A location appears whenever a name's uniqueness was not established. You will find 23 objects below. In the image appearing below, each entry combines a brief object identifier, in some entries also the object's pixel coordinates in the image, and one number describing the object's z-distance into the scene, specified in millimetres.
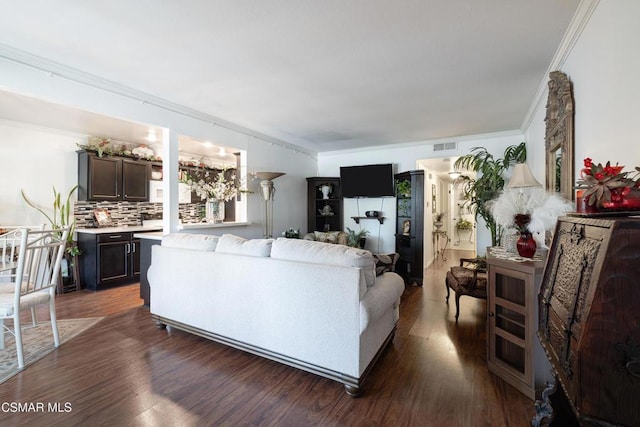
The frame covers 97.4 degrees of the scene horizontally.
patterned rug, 2186
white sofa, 1901
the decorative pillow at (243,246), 2338
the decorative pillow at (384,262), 2965
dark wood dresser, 758
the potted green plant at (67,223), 4266
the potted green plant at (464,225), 8766
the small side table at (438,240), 7219
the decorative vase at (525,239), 2115
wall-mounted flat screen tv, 5656
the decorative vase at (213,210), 4023
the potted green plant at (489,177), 4395
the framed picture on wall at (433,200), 6922
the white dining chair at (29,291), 2145
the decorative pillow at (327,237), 5316
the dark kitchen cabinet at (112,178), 4555
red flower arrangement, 1008
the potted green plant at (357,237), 5480
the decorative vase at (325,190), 6232
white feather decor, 1879
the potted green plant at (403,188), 5177
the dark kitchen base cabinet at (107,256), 4309
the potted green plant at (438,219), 7275
